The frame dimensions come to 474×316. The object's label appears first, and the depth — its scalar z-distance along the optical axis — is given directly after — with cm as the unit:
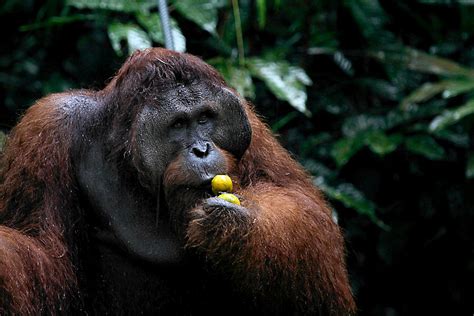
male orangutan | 815
